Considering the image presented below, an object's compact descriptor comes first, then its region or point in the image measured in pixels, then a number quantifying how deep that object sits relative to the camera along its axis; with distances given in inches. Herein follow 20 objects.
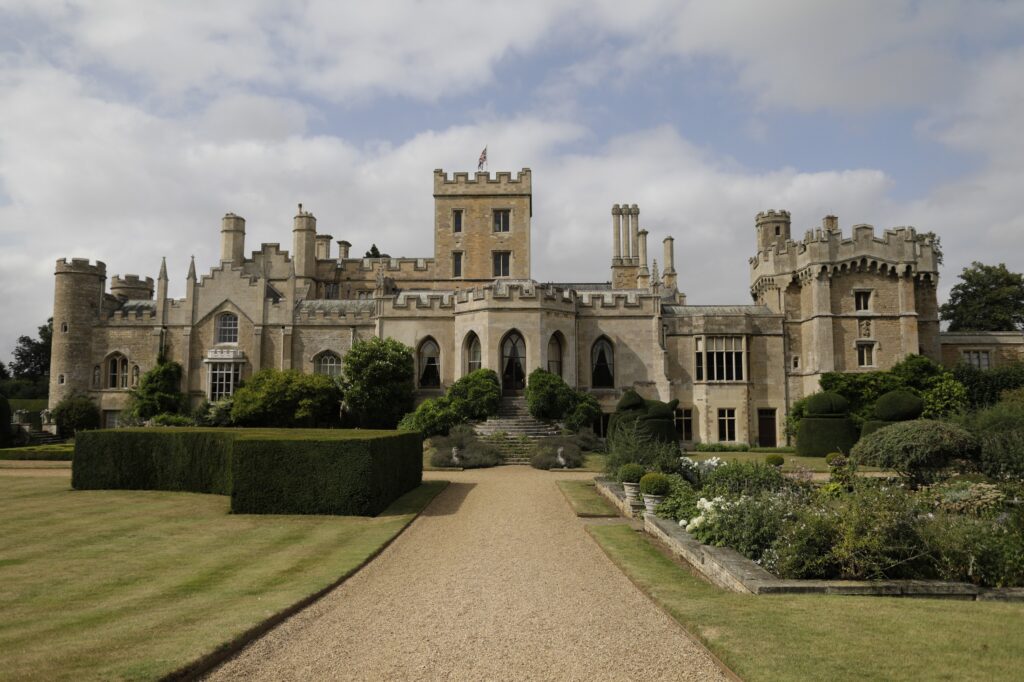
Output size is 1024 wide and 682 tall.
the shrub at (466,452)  979.3
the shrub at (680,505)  510.6
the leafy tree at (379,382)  1302.9
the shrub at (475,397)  1195.3
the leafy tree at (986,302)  1867.6
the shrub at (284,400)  1290.6
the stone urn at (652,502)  552.7
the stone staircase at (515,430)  1080.2
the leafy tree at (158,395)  1414.9
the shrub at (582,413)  1211.2
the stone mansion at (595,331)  1353.3
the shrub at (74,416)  1416.1
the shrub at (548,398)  1210.6
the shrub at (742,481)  530.9
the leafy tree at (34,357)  2561.5
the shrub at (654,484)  556.1
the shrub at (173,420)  1326.3
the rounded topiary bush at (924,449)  645.3
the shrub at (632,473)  616.7
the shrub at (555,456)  967.6
